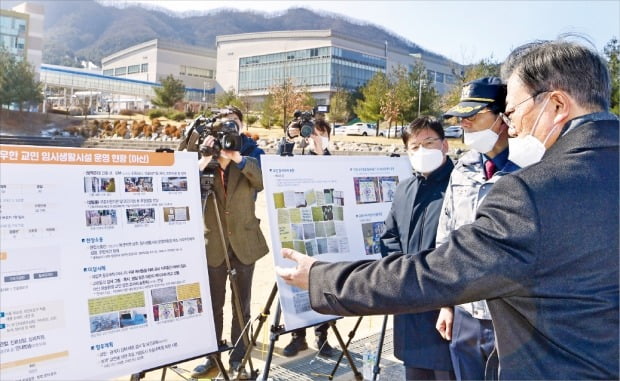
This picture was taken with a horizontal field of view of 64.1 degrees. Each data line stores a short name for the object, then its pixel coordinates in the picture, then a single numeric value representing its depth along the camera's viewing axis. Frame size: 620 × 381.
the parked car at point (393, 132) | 36.19
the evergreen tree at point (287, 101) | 38.43
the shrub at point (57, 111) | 52.16
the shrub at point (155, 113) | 45.44
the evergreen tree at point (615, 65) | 19.59
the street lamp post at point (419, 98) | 32.50
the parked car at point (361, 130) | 38.31
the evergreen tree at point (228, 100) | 43.15
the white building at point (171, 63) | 83.06
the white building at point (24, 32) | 57.75
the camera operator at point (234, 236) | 3.74
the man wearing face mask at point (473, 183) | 2.50
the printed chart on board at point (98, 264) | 2.11
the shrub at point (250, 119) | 42.42
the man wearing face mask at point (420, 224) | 2.85
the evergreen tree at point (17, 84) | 46.69
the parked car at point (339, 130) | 39.19
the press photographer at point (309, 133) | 4.03
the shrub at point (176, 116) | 43.69
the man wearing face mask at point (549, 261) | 1.17
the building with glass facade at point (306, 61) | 64.88
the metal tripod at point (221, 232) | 3.19
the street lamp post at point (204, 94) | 73.34
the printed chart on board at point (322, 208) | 3.07
